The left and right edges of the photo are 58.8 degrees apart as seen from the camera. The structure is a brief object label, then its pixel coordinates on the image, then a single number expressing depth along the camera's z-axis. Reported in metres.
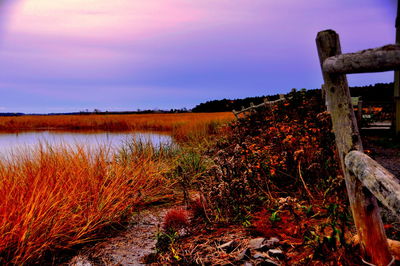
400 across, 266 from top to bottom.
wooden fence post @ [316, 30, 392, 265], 2.51
